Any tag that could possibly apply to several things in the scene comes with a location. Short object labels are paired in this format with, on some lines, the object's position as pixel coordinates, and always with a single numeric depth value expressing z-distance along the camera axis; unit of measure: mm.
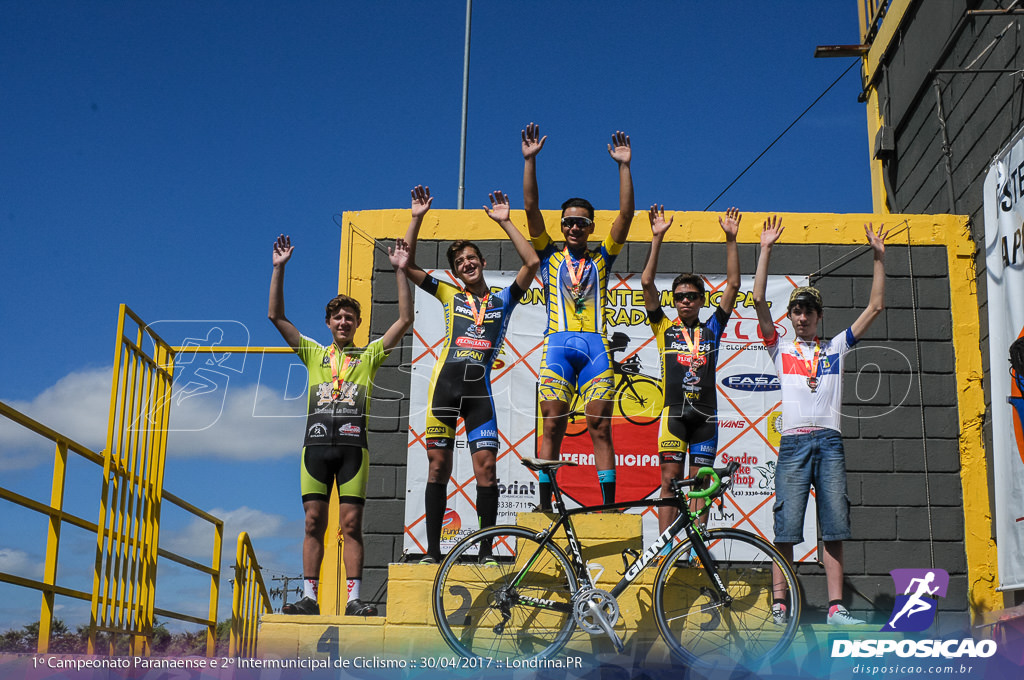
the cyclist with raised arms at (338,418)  5957
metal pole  9984
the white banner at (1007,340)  7211
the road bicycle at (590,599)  5332
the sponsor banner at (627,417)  8148
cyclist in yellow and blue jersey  6164
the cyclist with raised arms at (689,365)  6645
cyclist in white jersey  6098
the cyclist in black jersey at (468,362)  6164
